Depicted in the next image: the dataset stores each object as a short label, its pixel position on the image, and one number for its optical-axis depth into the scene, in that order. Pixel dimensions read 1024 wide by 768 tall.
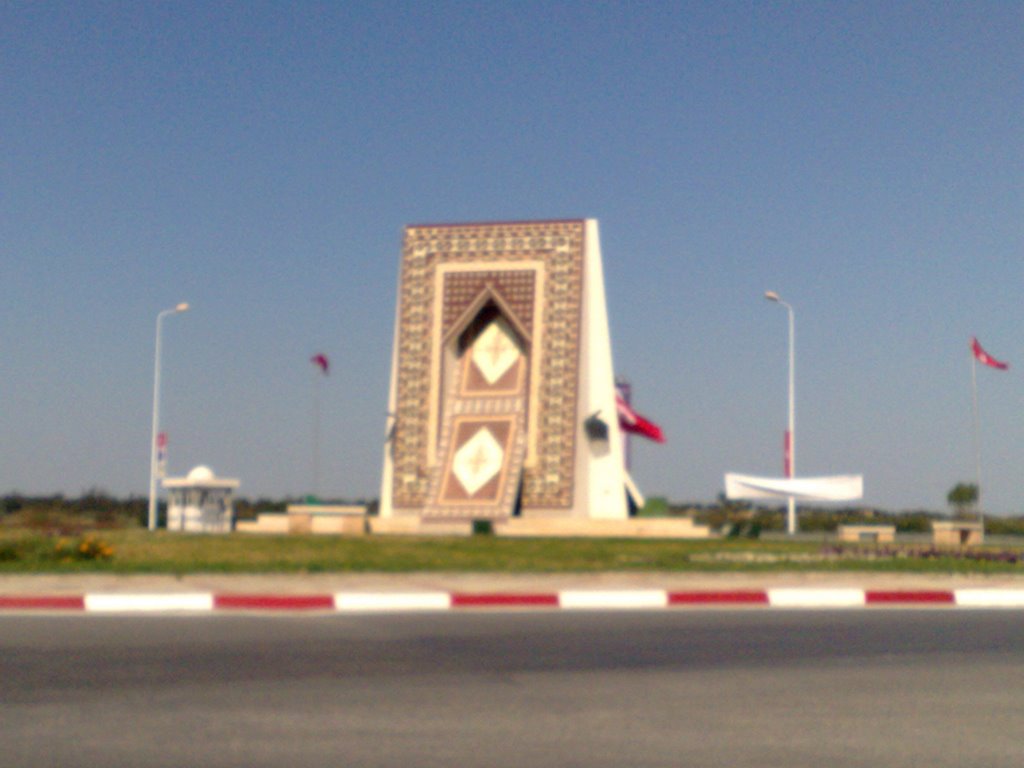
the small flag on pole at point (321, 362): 44.62
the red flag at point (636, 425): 43.75
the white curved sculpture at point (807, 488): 39.06
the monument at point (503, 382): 37.97
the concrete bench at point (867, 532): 37.66
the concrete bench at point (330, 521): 35.69
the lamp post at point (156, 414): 38.84
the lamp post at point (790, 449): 39.16
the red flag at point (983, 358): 38.44
